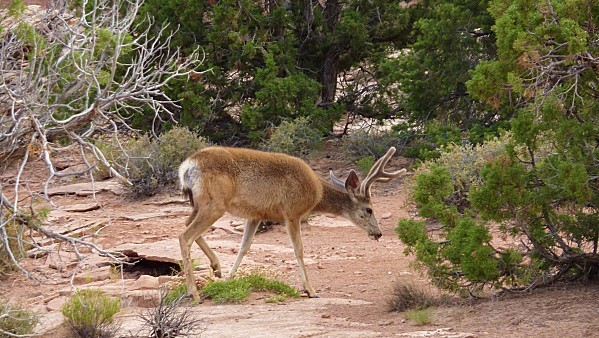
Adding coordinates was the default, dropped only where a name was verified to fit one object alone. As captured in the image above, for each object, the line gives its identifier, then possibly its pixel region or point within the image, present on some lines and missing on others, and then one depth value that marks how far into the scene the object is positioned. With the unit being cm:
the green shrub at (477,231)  1898
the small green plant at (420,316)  1830
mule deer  2241
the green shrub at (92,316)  1842
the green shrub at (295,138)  3831
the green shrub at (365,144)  3987
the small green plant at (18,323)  1814
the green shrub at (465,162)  2983
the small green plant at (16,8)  1956
